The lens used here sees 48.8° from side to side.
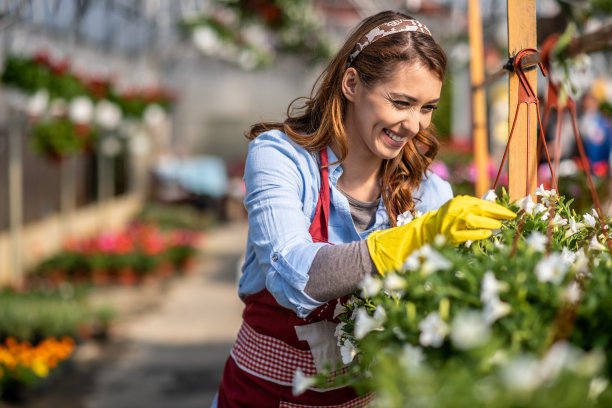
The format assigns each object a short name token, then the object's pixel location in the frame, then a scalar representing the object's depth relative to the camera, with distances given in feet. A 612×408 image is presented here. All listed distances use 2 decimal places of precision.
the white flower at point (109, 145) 28.91
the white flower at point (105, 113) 21.05
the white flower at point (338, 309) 4.13
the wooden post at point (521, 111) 4.42
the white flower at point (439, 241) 2.98
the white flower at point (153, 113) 26.12
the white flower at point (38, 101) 16.38
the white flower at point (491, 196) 3.83
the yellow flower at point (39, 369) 11.91
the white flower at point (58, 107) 17.13
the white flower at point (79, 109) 18.25
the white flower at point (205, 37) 25.05
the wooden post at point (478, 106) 7.41
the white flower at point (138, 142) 29.40
